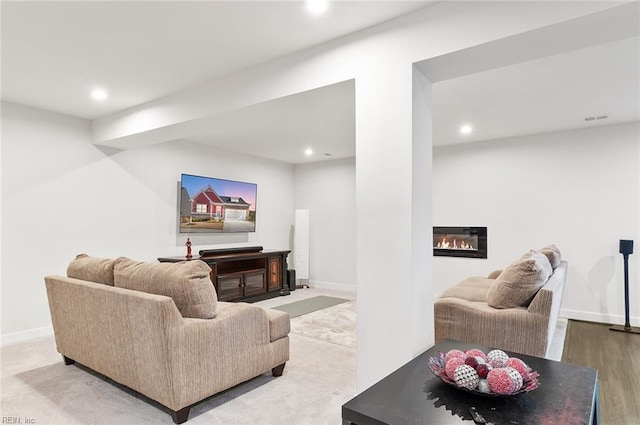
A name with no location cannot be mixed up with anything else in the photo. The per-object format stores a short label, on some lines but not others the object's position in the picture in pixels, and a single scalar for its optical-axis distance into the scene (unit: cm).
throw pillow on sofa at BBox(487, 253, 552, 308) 278
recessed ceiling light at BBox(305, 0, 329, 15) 204
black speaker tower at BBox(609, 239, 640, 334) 412
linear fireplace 542
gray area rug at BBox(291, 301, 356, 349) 383
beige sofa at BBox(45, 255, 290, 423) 216
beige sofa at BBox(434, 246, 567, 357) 269
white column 210
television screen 535
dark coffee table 103
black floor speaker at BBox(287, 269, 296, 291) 670
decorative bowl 113
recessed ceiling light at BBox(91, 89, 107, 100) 345
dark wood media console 518
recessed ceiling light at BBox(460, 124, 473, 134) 464
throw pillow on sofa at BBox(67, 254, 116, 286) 275
